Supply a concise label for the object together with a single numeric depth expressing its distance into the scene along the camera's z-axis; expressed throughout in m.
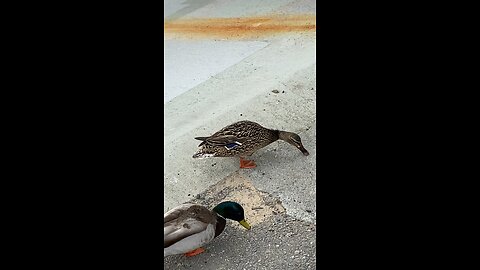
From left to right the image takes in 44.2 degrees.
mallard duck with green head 2.32
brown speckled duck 3.06
